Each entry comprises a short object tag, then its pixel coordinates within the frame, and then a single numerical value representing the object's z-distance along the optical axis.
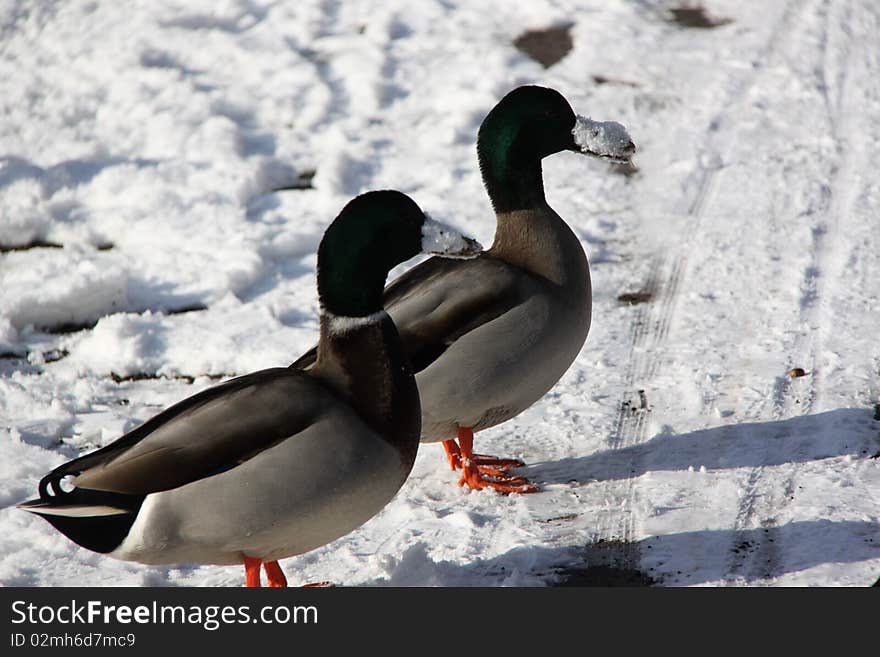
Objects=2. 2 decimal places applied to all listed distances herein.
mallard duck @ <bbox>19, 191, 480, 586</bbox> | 6.43
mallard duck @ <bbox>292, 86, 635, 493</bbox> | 8.14
